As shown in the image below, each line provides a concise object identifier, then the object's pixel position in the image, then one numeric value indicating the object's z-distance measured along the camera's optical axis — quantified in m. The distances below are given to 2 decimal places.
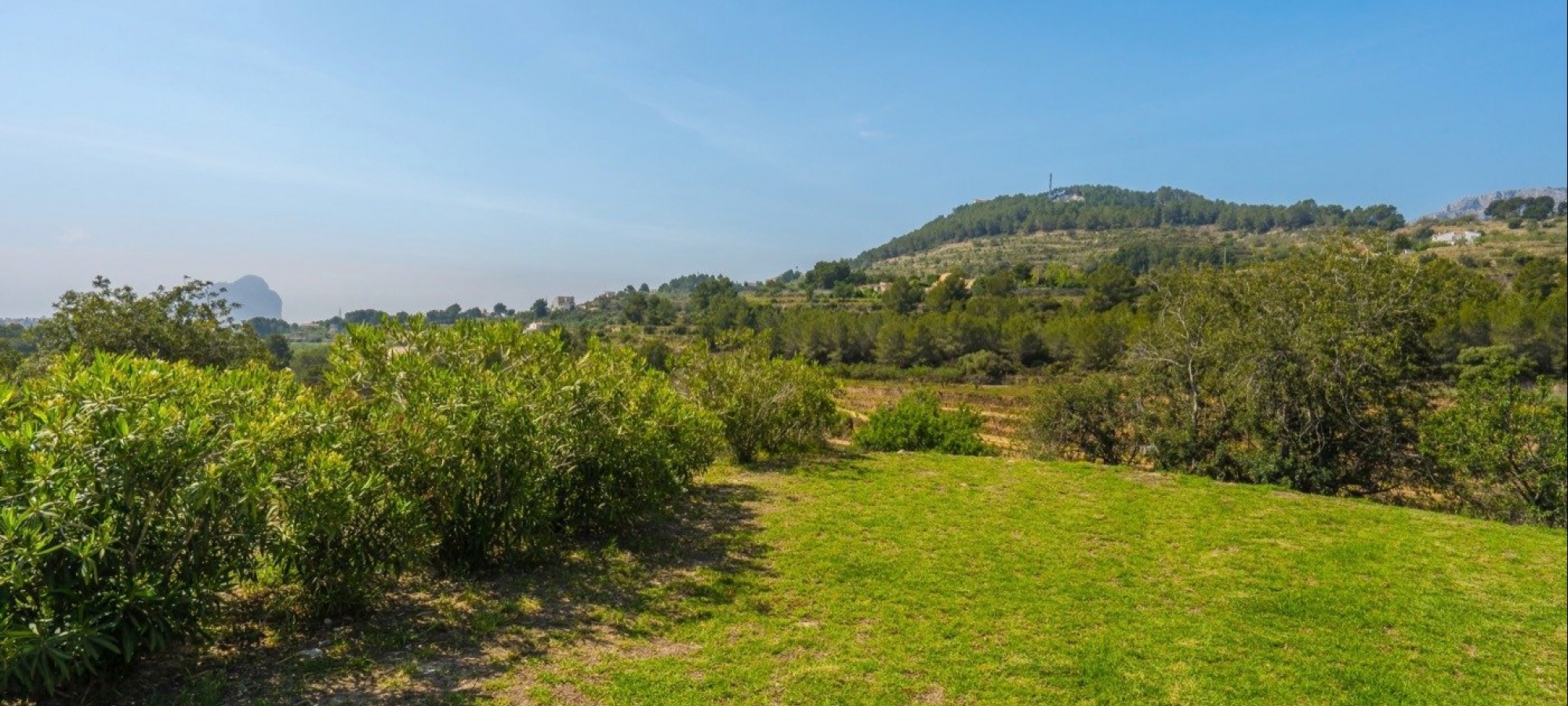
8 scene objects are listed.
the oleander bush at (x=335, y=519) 4.48
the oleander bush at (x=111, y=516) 3.36
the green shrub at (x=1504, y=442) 9.45
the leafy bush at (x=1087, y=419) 16.16
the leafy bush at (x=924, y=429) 17.28
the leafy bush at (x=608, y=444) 6.93
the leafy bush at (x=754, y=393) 13.14
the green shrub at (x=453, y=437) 5.55
